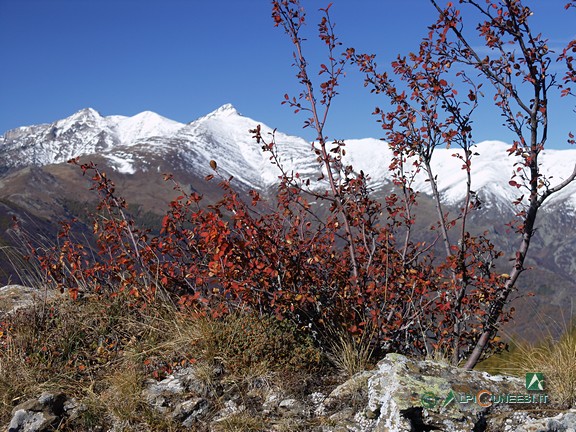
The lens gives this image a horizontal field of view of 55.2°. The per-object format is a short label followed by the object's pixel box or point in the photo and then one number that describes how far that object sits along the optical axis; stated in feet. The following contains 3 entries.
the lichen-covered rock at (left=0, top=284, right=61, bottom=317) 27.59
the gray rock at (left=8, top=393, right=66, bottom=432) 18.99
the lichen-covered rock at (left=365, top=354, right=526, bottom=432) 16.89
